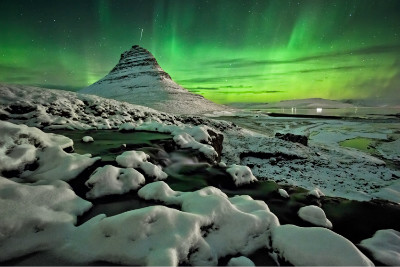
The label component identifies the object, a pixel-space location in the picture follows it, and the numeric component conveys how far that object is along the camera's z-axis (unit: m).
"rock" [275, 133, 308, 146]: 21.98
